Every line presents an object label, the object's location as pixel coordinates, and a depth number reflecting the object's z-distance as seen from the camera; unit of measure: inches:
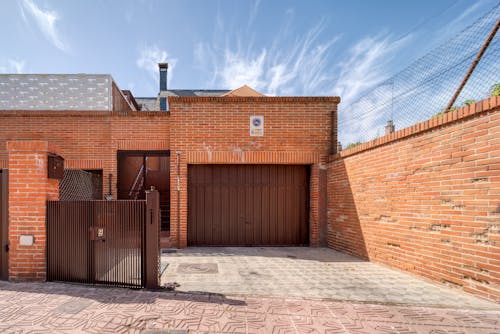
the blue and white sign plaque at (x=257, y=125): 271.7
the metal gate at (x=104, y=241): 146.9
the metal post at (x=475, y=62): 152.9
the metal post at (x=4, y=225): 151.2
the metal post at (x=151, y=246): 145.5
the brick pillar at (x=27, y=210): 149.8
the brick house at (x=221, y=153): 267.9
